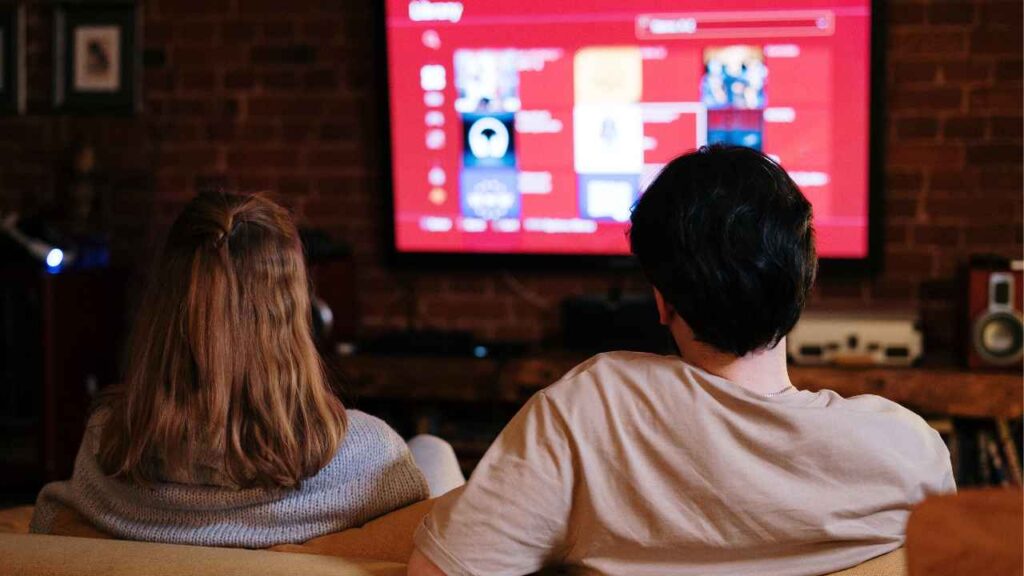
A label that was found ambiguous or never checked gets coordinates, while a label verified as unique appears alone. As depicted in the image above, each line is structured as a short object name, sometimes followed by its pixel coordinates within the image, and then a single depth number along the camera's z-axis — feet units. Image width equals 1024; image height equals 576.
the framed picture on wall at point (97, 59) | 14.78
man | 4.19
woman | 5.01
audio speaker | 11.78
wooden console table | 11.53
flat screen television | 12.52
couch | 4.22
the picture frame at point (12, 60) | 15.06
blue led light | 13.61
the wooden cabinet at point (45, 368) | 13.62
